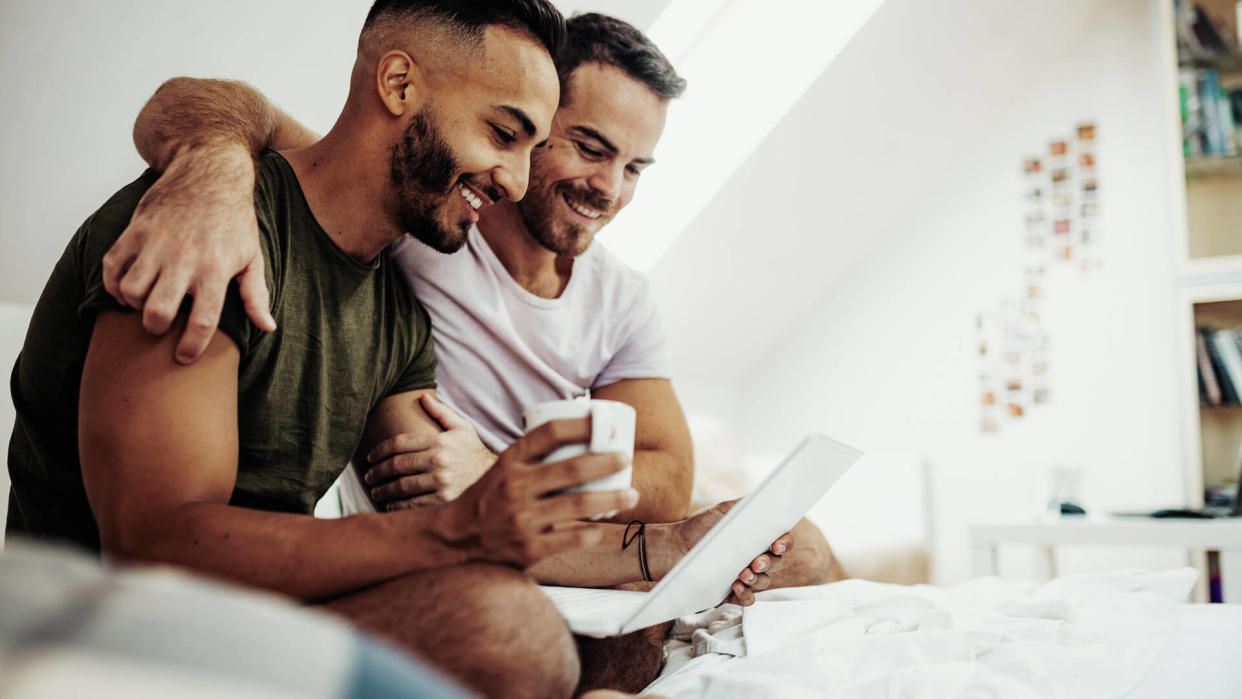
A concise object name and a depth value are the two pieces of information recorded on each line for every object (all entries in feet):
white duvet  2.87
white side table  7.98
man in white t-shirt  3.93
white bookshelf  10.16
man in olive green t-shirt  2.46
